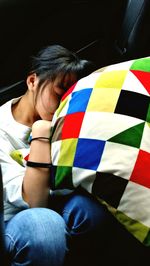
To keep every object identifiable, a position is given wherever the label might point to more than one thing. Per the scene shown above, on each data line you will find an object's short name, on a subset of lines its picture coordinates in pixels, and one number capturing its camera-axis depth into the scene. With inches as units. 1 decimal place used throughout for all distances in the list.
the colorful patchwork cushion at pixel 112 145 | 29.5
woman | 29.6
